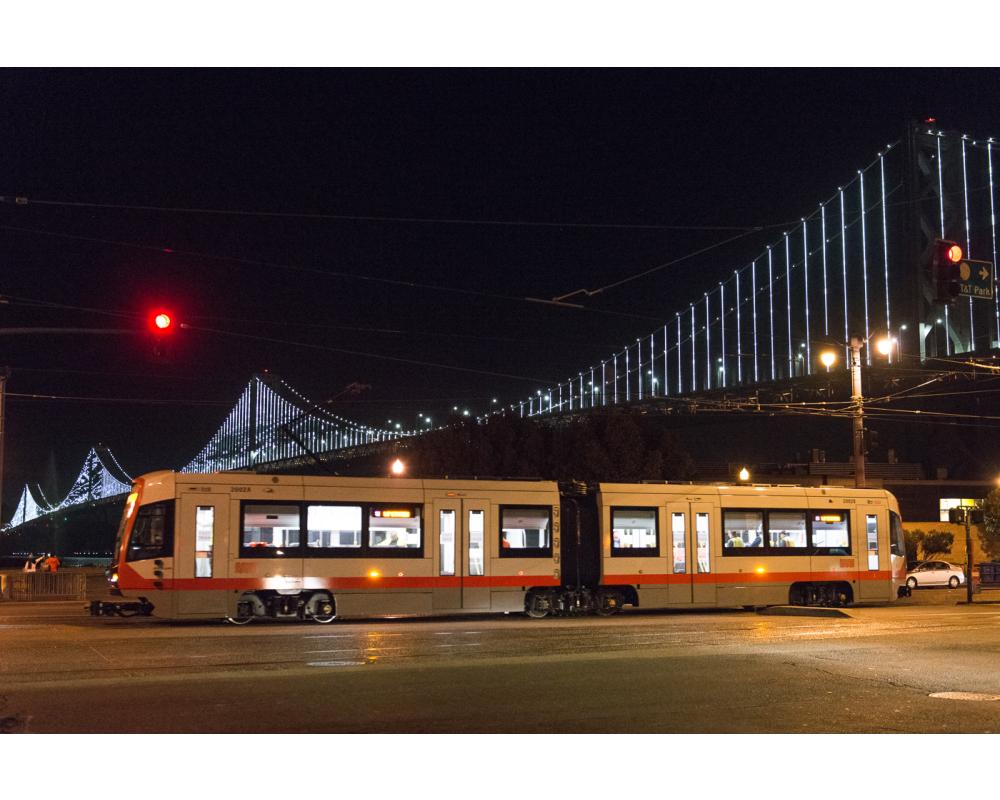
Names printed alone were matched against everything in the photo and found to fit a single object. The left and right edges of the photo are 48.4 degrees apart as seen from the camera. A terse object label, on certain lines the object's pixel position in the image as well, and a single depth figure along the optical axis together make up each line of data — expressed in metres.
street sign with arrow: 14.53
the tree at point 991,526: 53.03
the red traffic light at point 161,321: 17.31
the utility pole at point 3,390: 29.54
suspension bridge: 73.75
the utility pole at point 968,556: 31.61
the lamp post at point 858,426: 31.75
